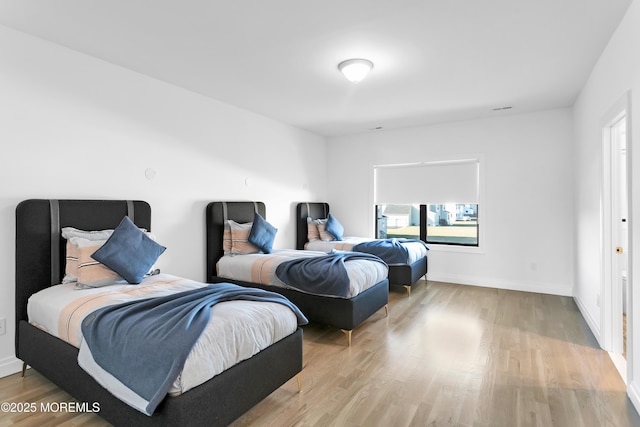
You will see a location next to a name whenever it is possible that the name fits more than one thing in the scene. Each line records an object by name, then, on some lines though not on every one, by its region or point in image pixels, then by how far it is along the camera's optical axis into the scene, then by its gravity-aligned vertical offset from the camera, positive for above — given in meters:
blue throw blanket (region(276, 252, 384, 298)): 3.27 -0.60
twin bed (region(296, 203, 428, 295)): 4.91 -0.50
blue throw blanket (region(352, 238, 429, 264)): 4.91 -0.52
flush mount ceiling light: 3.16 +1.38
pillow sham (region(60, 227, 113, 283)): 2.70 -0.25
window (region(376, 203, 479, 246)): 5.70 -0.14
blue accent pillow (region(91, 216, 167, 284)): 2.71 -0.31
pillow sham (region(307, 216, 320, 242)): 5.78 -0.28
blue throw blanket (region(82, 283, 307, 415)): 1.61 -0.63
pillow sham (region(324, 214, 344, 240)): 5.79 -0.23
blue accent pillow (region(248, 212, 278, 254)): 4.33 -0.26
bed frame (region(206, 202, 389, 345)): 3.24 -0.84
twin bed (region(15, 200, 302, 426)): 1.71 -0.85
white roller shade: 5.56 +0.56
